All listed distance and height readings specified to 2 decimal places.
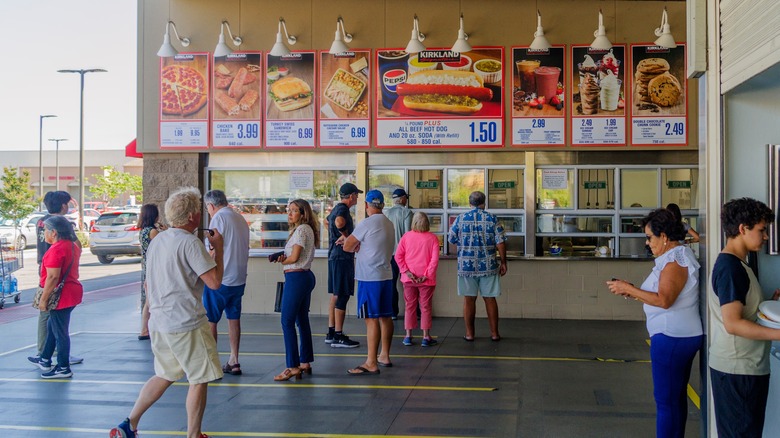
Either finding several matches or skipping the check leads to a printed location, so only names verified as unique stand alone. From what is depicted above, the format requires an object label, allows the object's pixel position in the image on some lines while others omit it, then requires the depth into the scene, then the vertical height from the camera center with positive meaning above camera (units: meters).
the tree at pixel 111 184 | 48.62 +2.57
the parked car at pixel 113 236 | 23.55 -0.36
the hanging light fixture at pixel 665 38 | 10.64 +2.62
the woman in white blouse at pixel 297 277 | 7.48 -0.51
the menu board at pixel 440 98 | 11.55 +1.93
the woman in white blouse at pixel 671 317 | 4.57 -0.56
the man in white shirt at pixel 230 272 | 7.88 -0.49
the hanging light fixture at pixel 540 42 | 10.77 +2.59
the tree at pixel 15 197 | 23.56 +0.86
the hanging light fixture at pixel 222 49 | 11.35 +2.62
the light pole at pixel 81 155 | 30.08 +2.82
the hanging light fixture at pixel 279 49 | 11.09 +2.56
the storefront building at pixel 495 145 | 11.38 +1.22
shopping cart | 14.03 -0.95
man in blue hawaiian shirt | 9.64 -0.40
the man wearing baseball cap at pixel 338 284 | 9.50 -0.74
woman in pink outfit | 9.33 -0.44
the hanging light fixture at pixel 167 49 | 11.29 +2.59
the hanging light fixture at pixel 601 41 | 10.61 +2.56
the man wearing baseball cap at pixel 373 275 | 7.81 -0.51
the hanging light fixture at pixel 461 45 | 10.73 +2.53
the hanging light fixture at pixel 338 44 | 11.07 +2.62
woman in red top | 7.81 -0.56
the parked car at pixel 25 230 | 28.92 -0.23
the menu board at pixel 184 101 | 12.11 +1.96
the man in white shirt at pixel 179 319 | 5.34 -0.66
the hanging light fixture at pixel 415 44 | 10.80 +2.56
